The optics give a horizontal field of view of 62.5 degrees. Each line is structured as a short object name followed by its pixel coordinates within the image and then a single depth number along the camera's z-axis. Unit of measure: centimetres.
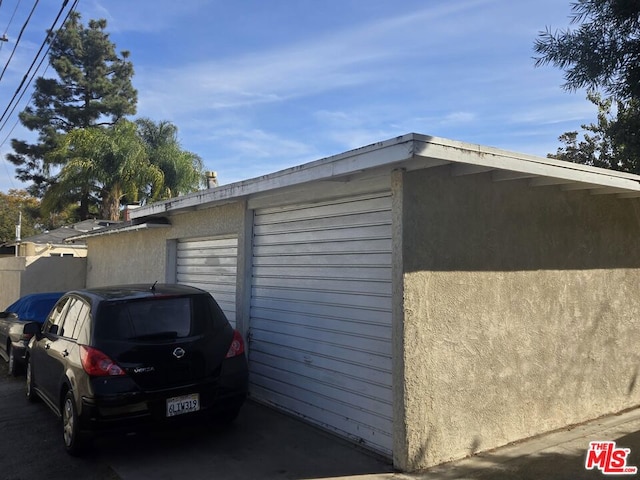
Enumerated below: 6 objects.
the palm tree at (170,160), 2417
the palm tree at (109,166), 2230
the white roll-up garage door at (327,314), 519
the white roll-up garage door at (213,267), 791
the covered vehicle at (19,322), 889
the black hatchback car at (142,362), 488
